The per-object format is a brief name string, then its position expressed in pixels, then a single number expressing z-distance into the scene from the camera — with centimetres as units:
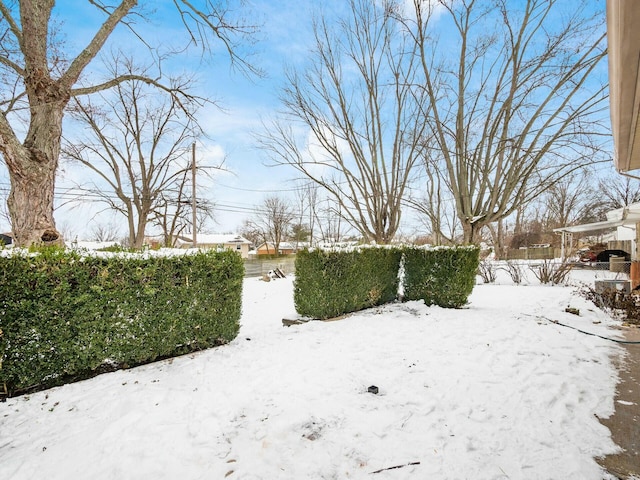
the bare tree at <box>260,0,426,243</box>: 938
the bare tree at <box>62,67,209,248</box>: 1608
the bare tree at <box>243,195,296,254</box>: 3950
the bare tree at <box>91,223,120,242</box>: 4072
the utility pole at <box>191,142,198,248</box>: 1492
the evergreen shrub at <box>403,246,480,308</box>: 643
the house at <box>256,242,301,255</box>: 5097
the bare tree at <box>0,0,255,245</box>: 462
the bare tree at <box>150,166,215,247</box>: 1852
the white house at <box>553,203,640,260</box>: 804
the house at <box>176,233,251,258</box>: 4234
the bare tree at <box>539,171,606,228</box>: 2828
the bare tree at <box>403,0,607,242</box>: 777
